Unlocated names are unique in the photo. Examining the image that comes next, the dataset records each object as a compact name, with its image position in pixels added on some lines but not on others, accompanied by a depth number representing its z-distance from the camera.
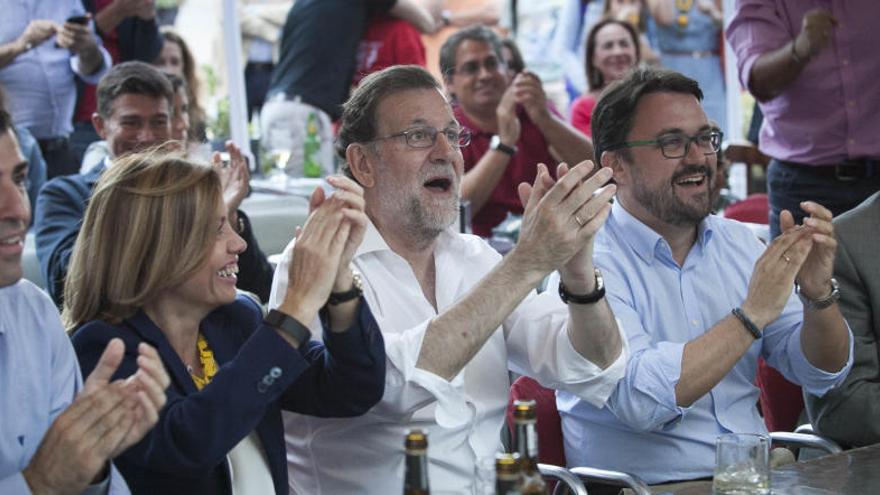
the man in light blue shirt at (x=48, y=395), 3.96
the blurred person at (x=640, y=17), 16.75
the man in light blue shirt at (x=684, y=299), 5.67
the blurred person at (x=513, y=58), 11.69
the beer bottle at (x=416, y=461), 3.39
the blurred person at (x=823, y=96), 8.30
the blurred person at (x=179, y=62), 12.83
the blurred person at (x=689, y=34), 17.03
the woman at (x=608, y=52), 12.56
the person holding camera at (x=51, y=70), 10.61
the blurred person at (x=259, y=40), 14.73
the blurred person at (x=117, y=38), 11.30
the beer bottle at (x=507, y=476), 3.36
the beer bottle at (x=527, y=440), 3.57
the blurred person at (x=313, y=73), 13.05
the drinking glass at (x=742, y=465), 4.42
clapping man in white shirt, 5.02
